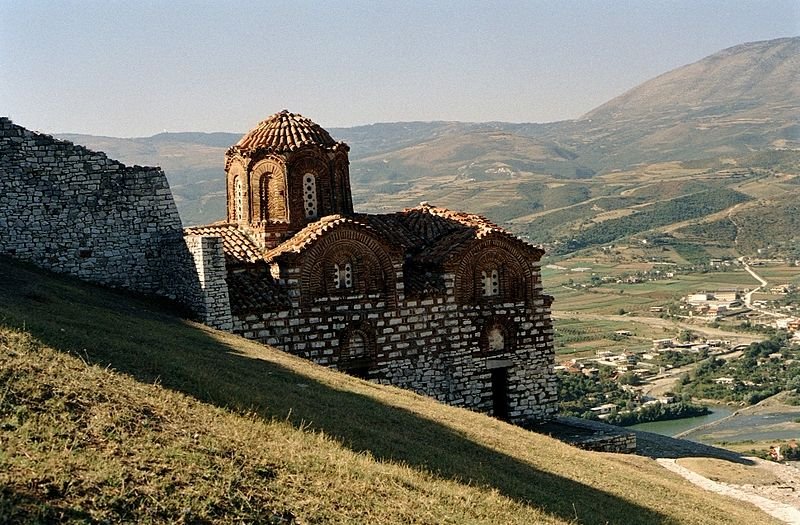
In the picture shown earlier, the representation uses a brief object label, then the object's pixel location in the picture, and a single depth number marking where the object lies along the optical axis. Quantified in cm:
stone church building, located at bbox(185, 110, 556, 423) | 2203
